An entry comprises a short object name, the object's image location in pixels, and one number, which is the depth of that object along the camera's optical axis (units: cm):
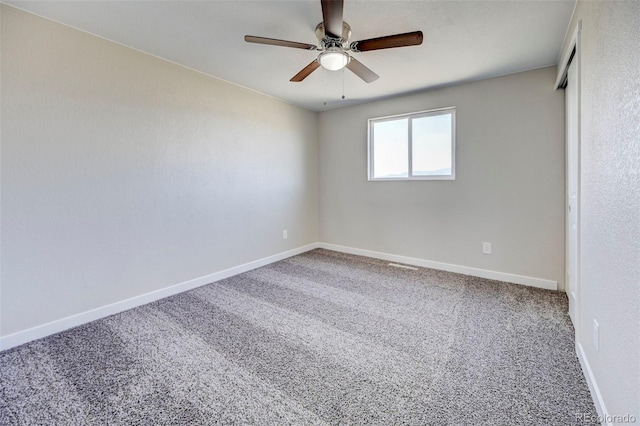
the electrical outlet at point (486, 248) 323
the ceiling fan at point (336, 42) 155
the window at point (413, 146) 349
